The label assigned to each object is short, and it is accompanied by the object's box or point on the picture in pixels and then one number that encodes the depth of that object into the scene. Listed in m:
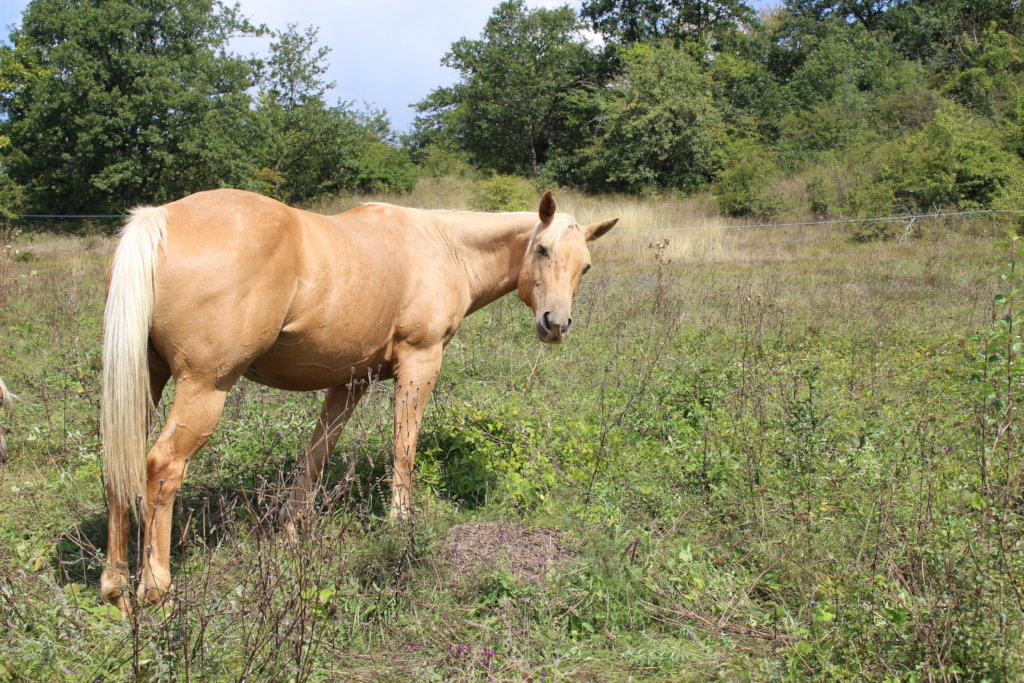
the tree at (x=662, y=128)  31.39
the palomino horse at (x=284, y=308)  2.88
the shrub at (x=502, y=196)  23.55
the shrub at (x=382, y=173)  36.78
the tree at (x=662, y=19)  41.56
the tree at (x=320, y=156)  36.28
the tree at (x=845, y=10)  46.19
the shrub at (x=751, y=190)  23.47
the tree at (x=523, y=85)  37.25
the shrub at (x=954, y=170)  19.58
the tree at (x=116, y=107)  28.45
